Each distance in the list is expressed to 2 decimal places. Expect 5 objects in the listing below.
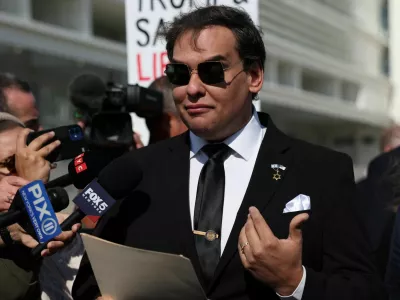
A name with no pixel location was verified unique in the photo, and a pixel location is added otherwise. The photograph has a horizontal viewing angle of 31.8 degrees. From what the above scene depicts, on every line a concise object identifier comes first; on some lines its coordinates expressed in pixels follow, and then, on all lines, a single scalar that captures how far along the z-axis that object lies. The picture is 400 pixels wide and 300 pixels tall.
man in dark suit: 1.96
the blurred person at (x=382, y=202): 3.25
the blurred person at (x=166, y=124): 3.28
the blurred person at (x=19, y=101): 3.33
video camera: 2.90
